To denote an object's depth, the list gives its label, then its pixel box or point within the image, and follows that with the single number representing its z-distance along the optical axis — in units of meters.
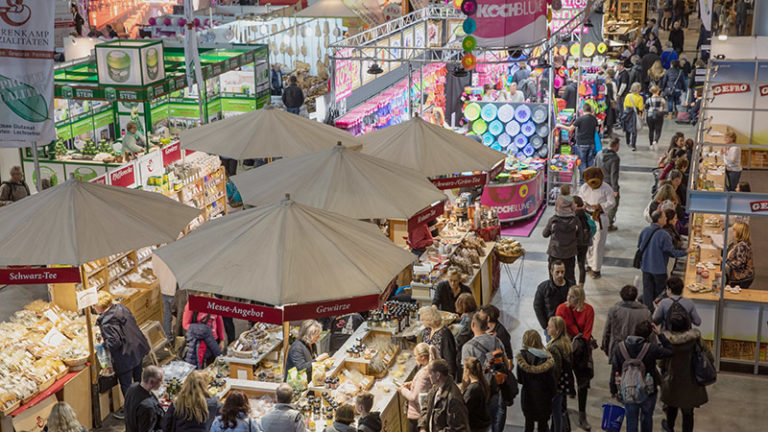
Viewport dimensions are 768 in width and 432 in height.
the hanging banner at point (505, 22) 11.86
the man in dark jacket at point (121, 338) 8.50
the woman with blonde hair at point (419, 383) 7.15
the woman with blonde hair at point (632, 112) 19.06
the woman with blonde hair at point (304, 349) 7.65
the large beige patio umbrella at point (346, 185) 8.38
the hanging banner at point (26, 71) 8.34
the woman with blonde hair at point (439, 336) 7.93
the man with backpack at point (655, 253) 10.12
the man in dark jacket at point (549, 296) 9.34
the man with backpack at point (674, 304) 8.71
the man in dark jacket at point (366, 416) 6.42
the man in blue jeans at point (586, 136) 16.06
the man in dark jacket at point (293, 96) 20.02
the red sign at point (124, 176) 11.06
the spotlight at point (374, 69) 17.17
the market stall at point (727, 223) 9.22
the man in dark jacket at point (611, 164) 14.24
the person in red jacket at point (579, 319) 8.45
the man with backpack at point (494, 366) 7.36
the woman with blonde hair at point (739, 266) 9.85
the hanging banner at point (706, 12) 18.08
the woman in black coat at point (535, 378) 7.38
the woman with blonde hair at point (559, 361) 7.68
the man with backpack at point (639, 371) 7.62
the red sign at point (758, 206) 9.02
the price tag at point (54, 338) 8.80
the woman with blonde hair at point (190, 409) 6.54
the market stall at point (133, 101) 13.53
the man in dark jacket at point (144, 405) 6.78
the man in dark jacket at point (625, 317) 8.36
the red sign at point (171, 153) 12.52
